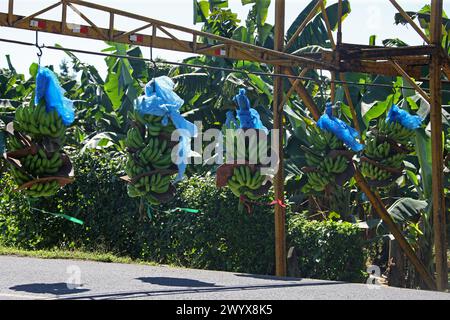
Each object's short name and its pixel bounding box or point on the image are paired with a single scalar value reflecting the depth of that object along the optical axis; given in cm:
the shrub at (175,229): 1551
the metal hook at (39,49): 1075
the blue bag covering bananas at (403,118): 1441
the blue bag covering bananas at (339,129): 1339
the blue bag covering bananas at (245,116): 1258
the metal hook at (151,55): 1135
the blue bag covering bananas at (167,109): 1112
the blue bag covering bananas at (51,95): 1063
